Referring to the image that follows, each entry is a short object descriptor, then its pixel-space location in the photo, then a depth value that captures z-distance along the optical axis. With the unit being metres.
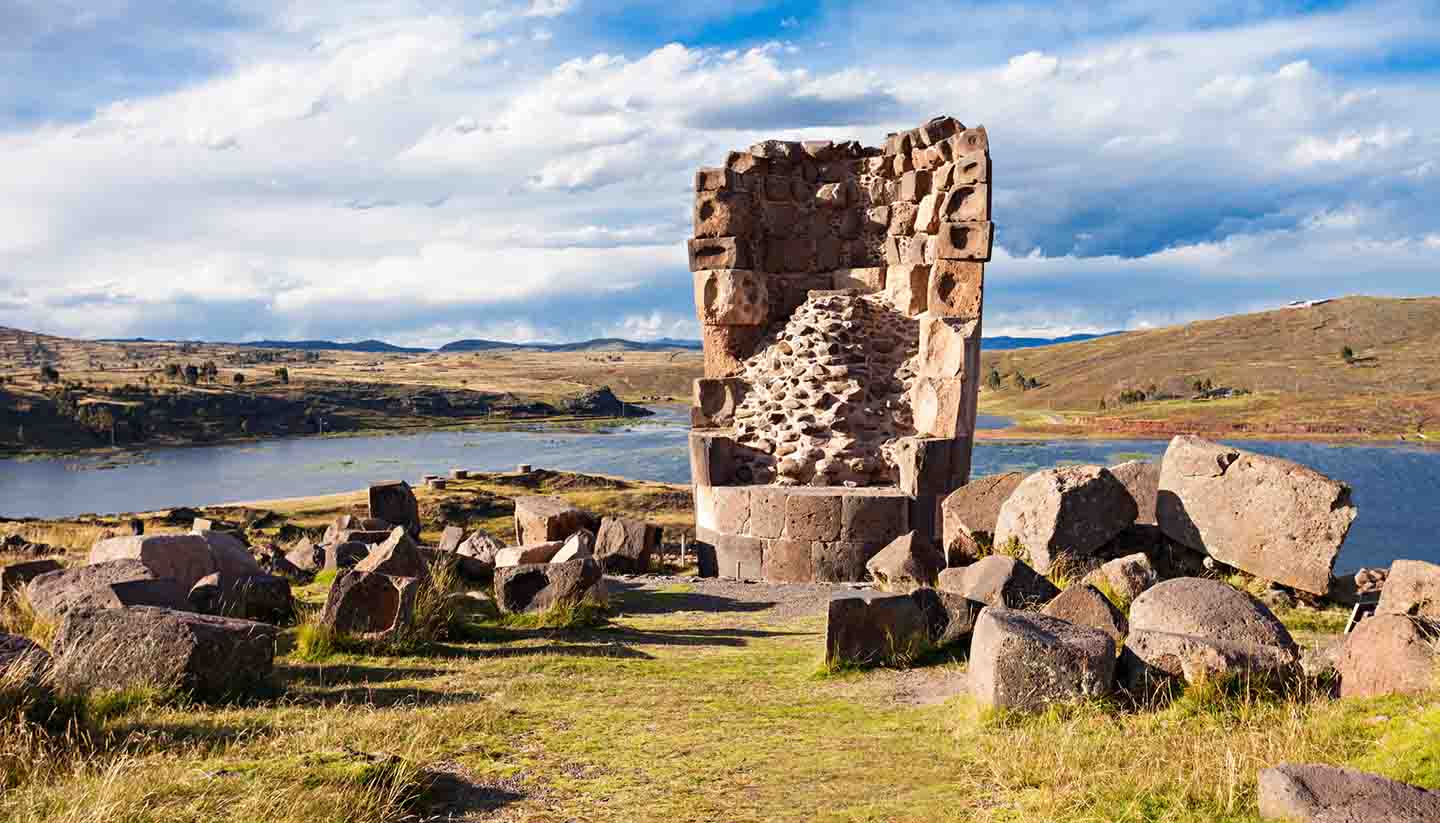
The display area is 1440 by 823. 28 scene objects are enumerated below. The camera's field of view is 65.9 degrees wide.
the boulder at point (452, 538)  13.88
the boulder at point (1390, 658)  5.39
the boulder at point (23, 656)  5.44
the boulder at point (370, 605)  7.91
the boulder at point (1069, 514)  9.70
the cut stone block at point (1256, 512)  8.87
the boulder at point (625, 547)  13.62
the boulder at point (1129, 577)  8.26
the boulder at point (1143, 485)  10.29
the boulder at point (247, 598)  8.80
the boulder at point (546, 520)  13.99
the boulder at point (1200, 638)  5.87
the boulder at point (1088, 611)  6.93
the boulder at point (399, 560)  9.60
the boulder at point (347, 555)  12.55
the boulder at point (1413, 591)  7.48
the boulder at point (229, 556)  10.26
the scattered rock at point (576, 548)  11.38
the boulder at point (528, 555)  12.00
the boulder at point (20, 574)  9.15
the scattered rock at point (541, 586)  9.50
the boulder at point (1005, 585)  8.05
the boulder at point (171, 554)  9.71
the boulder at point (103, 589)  7.73
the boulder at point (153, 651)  5.91
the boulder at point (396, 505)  17.17
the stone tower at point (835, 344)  12.90
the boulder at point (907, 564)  10.16
